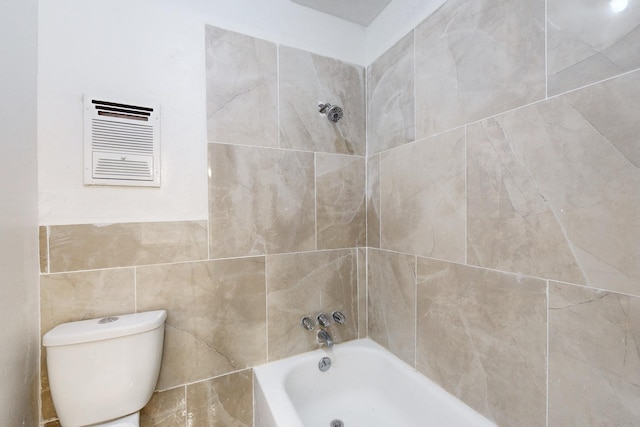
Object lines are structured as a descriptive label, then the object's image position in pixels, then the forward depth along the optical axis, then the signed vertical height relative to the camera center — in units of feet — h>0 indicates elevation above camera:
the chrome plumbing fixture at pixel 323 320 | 4.87 -1.92
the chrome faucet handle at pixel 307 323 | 4.74 -1.92
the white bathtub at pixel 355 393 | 3.73 -2.86
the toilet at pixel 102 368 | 3.08 -1.80
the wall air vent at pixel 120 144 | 3.52 +1.01
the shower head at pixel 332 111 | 4.76 +1.85
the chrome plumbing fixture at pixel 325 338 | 4.75 -2.21
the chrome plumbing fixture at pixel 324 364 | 4.75 -2.65
